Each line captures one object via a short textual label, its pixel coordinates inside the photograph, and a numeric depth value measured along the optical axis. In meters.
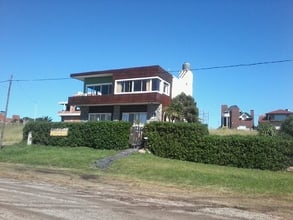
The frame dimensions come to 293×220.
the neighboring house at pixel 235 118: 54.49
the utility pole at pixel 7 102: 25.28
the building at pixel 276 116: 53.37
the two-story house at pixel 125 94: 27.17
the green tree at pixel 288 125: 32.02
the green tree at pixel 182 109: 26.32
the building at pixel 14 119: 67.05
